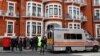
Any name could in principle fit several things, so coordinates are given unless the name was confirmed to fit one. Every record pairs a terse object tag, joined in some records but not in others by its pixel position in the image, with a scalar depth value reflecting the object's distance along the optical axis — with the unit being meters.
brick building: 18.39
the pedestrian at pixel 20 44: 14.41
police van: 13.49
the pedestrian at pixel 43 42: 12.58
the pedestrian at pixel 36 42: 14.61
